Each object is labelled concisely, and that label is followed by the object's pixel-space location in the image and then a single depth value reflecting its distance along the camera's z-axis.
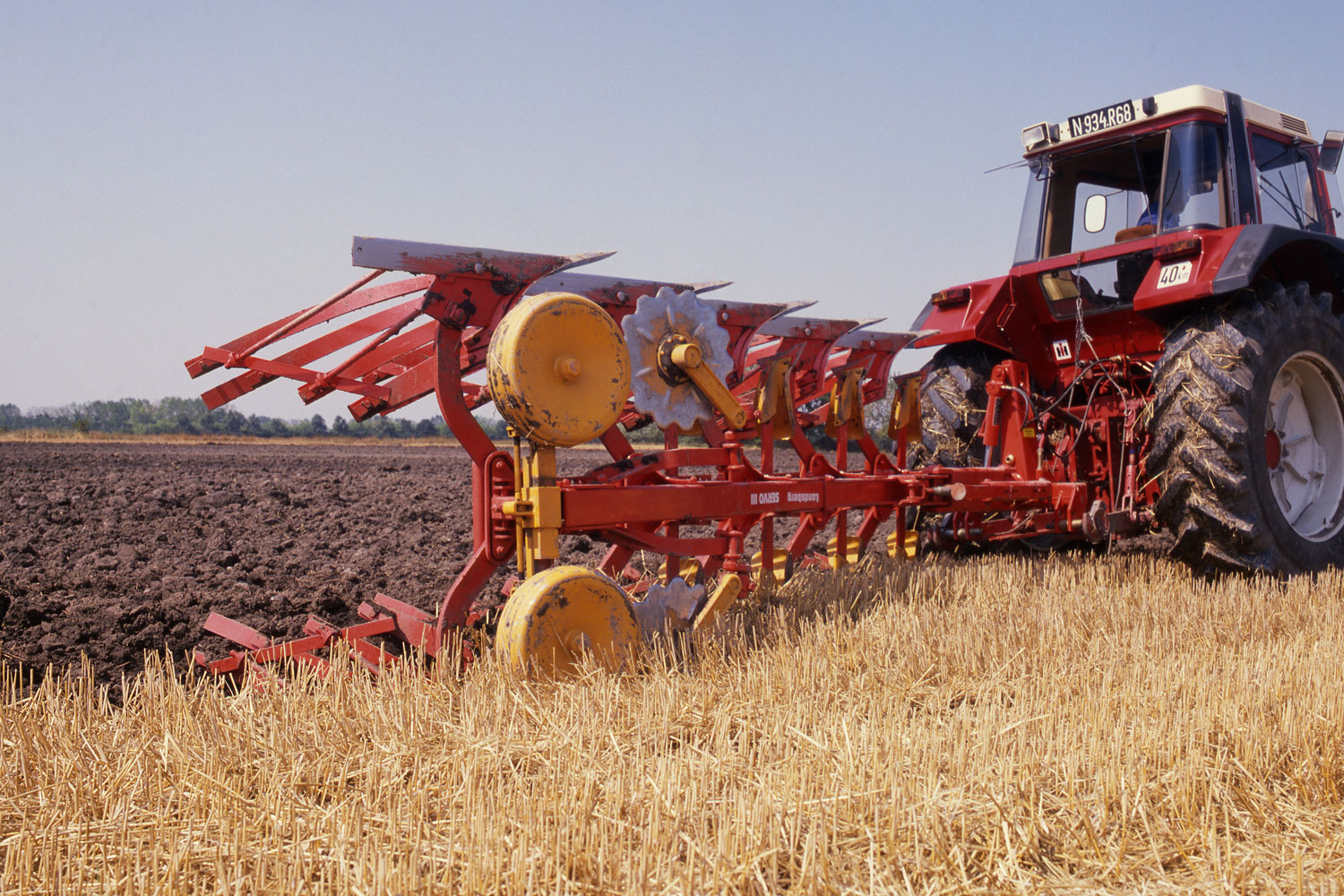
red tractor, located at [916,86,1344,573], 4.62
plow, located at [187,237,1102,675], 3.30
